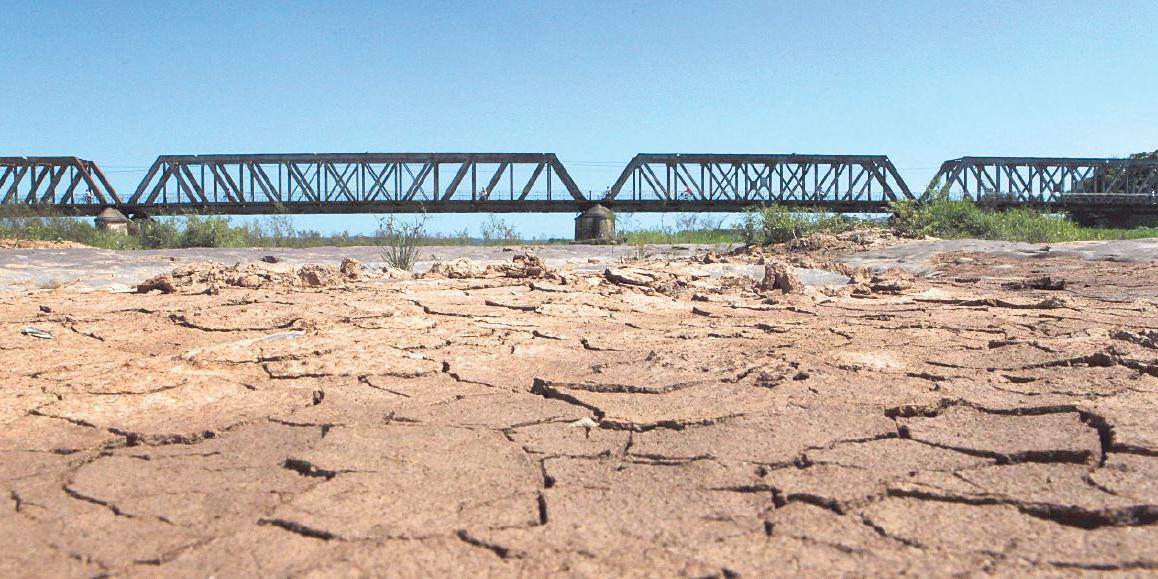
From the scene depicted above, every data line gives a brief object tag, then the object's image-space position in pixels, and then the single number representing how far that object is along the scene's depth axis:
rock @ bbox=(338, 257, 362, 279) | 6.45
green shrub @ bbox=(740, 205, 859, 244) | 10.81
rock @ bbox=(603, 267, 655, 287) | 6.27
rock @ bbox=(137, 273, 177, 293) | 5.48
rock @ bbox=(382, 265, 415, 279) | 6.60
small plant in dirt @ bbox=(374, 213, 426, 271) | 7.82
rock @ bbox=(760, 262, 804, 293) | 5.99
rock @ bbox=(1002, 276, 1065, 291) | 5.77
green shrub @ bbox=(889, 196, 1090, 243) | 10.77
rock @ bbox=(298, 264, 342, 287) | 5.90
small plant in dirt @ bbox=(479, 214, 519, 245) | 15.85
